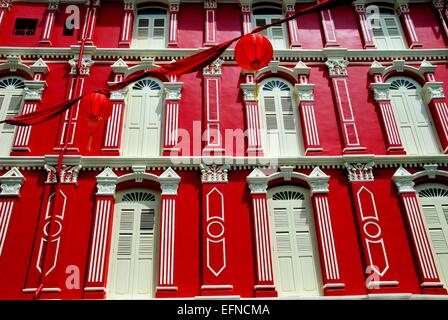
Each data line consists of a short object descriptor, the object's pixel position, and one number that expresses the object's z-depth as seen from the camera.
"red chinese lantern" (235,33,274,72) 7.91
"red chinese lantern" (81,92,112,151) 9.02
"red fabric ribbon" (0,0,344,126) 8.08
